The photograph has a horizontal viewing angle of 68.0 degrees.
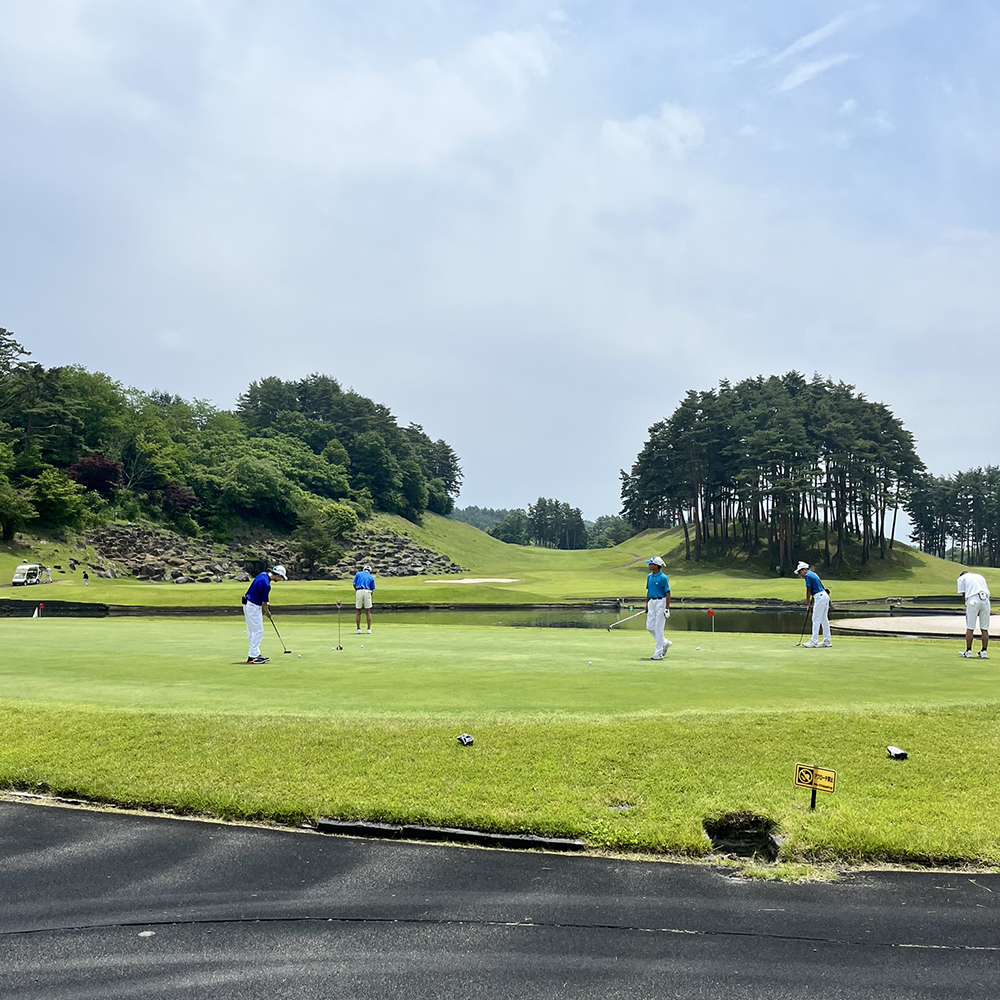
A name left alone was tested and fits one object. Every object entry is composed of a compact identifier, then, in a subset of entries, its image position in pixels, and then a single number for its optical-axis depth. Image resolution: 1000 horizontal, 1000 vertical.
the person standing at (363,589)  25.50
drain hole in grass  7.15
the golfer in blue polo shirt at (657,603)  18.69
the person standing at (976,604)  19.94
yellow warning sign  7.47
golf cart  52.78
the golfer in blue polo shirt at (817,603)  21.52
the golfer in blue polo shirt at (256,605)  17.34
